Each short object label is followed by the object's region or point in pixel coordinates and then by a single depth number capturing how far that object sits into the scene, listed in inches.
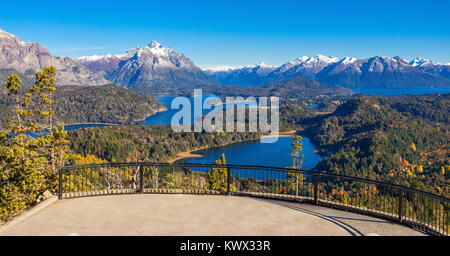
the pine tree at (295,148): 2412.0
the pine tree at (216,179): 1750.2
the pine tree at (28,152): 746.8
